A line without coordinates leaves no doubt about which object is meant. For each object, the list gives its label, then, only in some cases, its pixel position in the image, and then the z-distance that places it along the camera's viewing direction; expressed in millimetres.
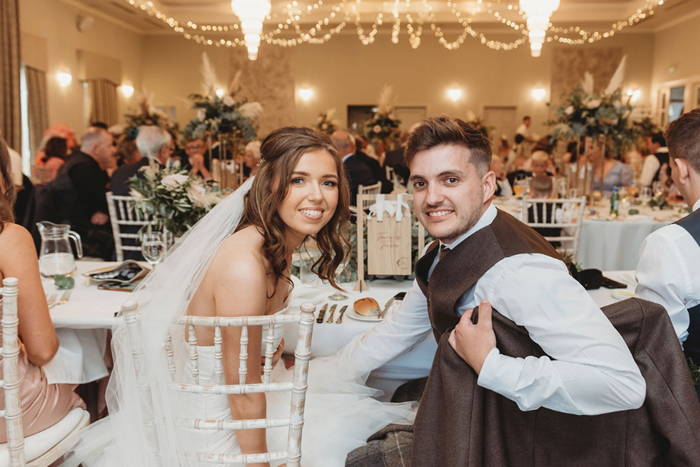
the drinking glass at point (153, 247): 2363
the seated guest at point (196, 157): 6664
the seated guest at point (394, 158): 8195
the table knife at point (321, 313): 1990
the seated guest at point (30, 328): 1611
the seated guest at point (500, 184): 6355
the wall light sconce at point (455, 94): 12375
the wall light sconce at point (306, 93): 12633
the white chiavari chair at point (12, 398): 1352
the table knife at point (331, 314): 1996
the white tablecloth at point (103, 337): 1910
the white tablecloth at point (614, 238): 4516
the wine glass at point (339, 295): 2213
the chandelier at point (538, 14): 5414
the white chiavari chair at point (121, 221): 3718
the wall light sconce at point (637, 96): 11788
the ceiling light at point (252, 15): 5583
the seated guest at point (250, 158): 6613
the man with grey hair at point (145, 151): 4234
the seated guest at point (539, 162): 6285
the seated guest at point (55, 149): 6101
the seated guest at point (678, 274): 1520
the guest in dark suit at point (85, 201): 4449
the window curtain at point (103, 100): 10258
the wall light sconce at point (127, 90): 11688
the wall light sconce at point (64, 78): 9203
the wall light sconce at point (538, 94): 12195
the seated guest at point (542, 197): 4281
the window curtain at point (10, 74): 7262
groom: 1170
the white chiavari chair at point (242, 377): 1167
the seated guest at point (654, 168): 7163
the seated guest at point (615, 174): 6258
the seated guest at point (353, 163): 5840
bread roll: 2033
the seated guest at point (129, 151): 5211
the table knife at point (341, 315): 1983
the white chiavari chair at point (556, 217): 3978
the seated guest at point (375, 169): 6641
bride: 1283
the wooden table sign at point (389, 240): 2182
